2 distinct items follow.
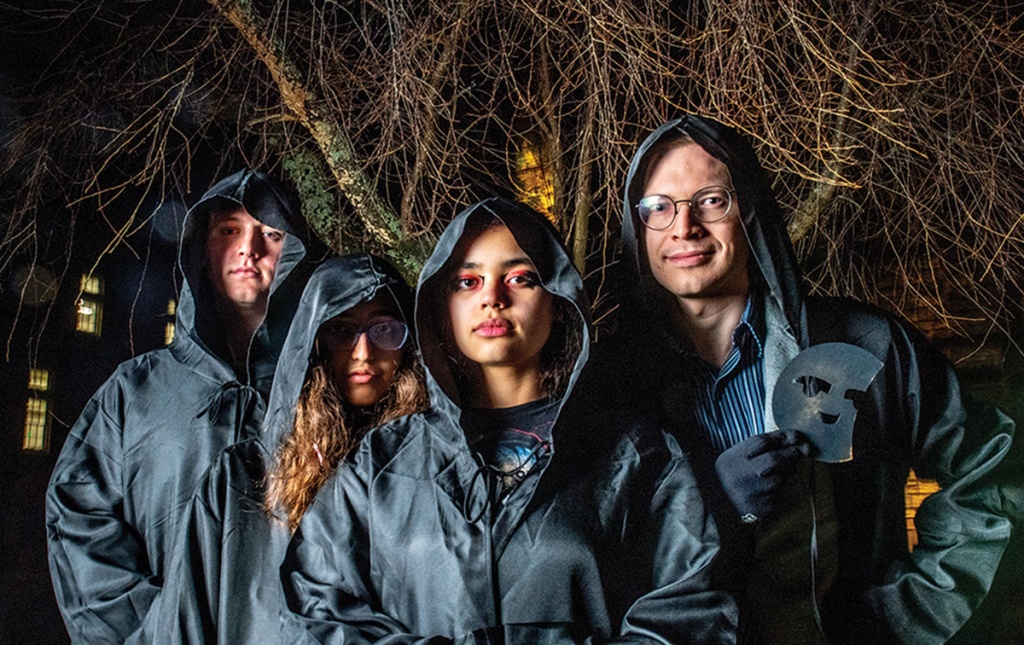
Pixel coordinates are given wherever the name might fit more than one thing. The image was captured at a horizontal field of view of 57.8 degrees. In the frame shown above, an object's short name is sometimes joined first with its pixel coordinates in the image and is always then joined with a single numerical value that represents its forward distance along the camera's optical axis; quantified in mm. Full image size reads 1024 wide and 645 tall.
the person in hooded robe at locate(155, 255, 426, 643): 2811
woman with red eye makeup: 2262
